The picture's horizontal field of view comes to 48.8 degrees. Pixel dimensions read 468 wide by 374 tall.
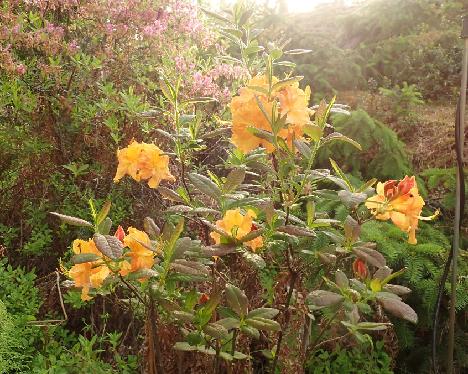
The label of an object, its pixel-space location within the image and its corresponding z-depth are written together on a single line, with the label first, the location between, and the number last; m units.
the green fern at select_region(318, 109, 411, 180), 3.01
